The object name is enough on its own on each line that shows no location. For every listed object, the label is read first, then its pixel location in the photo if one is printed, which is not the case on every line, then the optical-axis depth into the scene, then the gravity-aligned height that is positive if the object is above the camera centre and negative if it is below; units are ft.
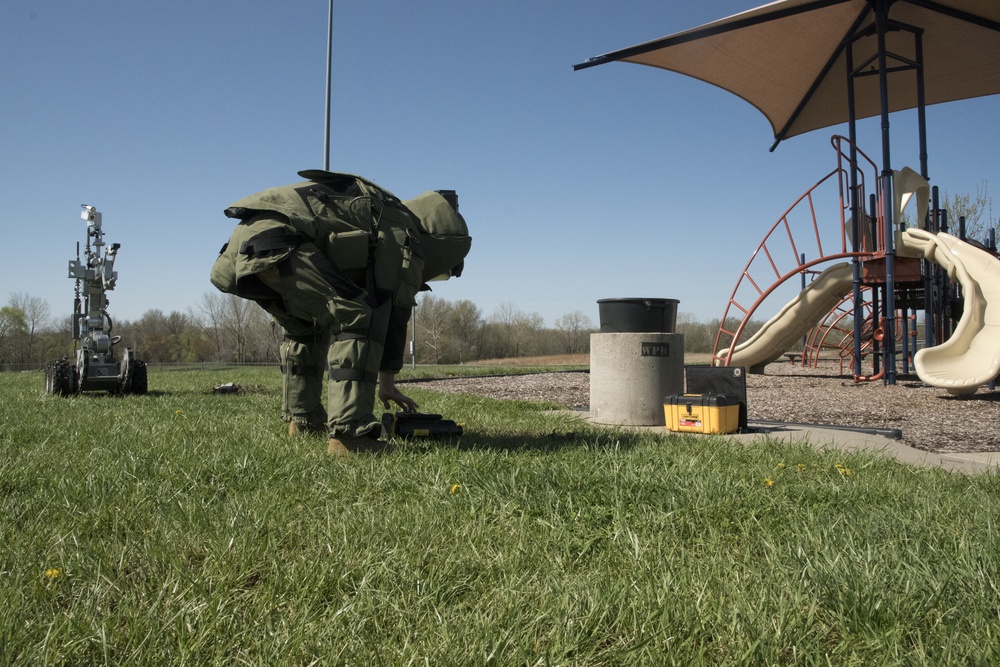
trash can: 20.93 +1.39
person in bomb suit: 13.08 +1.81
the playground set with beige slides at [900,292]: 31.91 +4.22
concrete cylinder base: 20.70 -0.43
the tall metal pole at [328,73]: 39.40 +17.01
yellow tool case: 18.22 -1.33
